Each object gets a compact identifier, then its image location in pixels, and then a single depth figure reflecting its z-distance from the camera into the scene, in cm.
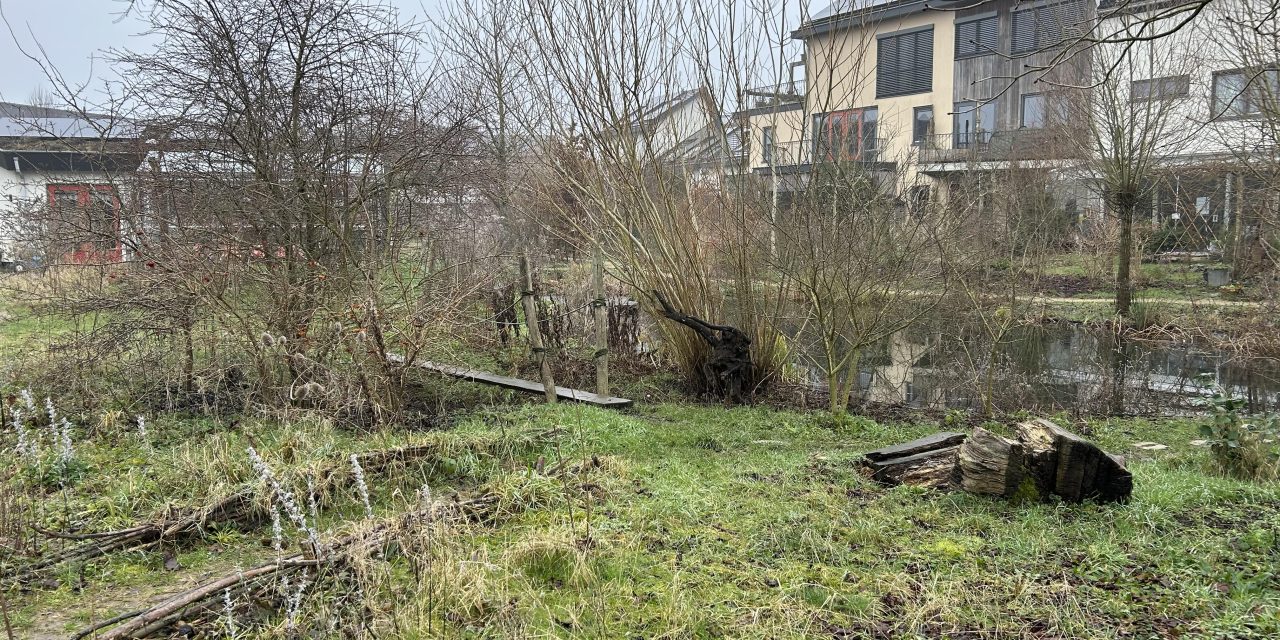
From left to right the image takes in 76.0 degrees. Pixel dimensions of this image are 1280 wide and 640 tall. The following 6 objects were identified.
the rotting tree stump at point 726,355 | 1009
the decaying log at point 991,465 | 489
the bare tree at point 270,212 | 780
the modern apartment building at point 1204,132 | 1299
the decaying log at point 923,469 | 537
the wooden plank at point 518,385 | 919
